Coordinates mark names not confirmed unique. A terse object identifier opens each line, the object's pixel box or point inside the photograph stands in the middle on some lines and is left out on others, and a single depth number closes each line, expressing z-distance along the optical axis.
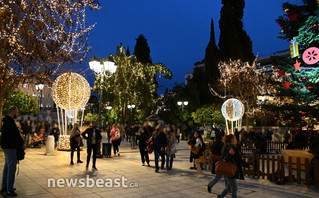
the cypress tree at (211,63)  40.66
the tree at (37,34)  9.86
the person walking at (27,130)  16.11
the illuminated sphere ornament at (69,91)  14.45
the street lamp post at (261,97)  15.79
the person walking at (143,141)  10.58
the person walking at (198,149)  8.53
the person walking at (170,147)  9.70
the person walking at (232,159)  5.27
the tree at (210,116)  29.66
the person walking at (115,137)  12.95
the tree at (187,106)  36.22
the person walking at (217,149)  6.84
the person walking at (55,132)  15.07
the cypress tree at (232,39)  39.17
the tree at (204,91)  41.91
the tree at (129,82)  28.33
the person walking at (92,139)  9.20
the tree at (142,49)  46.91
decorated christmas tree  9.41
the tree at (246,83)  30.20
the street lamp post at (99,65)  12.91
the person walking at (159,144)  9.27
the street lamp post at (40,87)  20.12
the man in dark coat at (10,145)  5.52
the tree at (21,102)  28.59
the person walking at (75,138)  10.88
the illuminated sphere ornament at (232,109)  18.39
